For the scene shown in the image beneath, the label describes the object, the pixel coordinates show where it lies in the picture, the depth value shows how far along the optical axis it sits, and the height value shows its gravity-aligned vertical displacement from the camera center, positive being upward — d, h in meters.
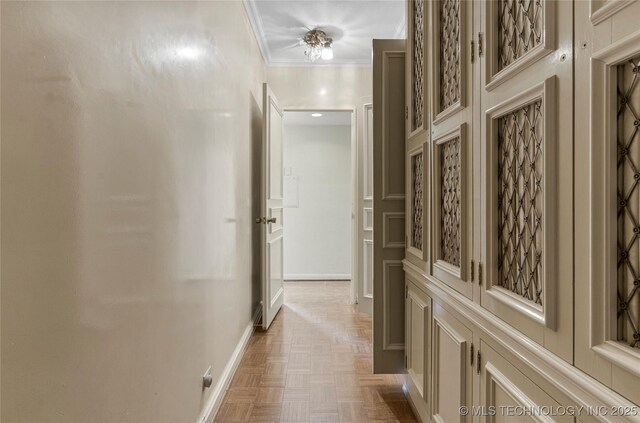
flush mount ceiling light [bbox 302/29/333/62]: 3.42 +1.49
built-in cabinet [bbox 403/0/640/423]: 0.66 +0.00
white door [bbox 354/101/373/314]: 3.81 -0.07
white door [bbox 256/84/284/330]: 3.21 +0.01
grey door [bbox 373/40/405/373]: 2.13 +0.01
